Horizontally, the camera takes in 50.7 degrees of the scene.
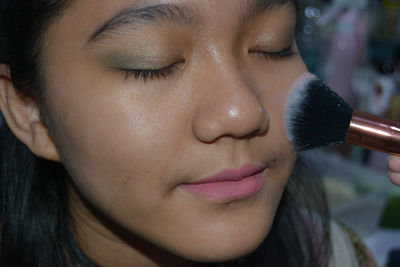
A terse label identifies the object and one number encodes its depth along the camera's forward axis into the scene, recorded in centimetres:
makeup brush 43
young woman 44
